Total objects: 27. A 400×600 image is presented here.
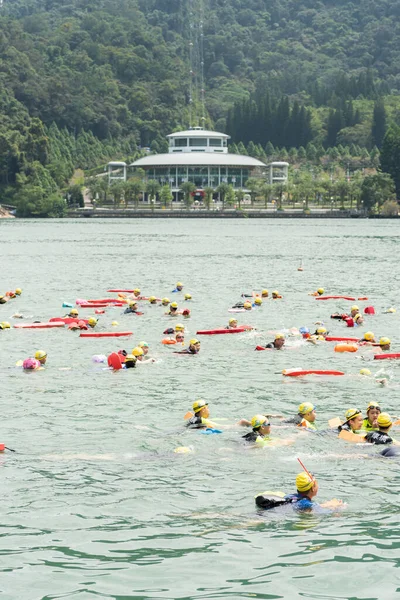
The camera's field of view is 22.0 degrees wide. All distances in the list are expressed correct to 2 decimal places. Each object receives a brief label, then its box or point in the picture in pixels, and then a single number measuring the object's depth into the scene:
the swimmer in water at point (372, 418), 24.11
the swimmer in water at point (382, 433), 23.12
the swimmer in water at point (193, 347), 35.31
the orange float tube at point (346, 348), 36.25
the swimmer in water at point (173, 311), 46.38
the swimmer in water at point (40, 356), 33.00
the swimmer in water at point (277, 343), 36.50
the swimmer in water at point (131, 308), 47.53
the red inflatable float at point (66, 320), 43.47
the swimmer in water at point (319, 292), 56.62
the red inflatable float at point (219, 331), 40.40
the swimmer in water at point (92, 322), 42.28
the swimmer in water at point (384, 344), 35.63
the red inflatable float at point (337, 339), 38.31
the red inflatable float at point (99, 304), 50.47
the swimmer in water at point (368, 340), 37.09
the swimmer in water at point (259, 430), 23.25
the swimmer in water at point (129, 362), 32.53
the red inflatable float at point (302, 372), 31.56
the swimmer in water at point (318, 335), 38.06
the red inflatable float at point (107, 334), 40.06
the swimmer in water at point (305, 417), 24.47
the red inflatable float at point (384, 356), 34.46
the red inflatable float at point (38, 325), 42.47
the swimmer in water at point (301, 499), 18.52
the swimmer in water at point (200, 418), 24.48
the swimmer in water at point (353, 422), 23.78
